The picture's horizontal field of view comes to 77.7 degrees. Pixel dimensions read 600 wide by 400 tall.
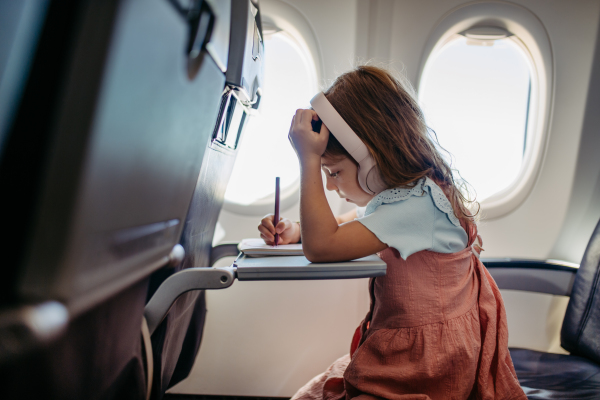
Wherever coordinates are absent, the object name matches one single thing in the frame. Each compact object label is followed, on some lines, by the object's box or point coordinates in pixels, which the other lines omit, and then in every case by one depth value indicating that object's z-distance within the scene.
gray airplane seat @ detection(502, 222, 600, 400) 0.98
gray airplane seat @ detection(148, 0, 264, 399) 0.63
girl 0.78
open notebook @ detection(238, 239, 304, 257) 0.79
